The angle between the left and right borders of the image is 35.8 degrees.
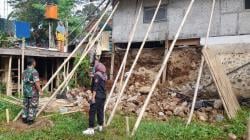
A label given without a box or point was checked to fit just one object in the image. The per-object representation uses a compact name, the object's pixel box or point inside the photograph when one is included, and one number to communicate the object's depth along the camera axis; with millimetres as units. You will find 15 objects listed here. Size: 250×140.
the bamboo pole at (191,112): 9812
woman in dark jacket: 8805
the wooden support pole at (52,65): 17883
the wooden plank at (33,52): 13906
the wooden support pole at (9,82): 14359
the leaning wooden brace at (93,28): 10118
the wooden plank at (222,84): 10391
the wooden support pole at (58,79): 17105
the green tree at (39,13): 24688
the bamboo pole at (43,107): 10441
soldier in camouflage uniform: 9719
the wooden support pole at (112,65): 15953
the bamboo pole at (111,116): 9580
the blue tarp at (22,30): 14547
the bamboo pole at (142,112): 8594
